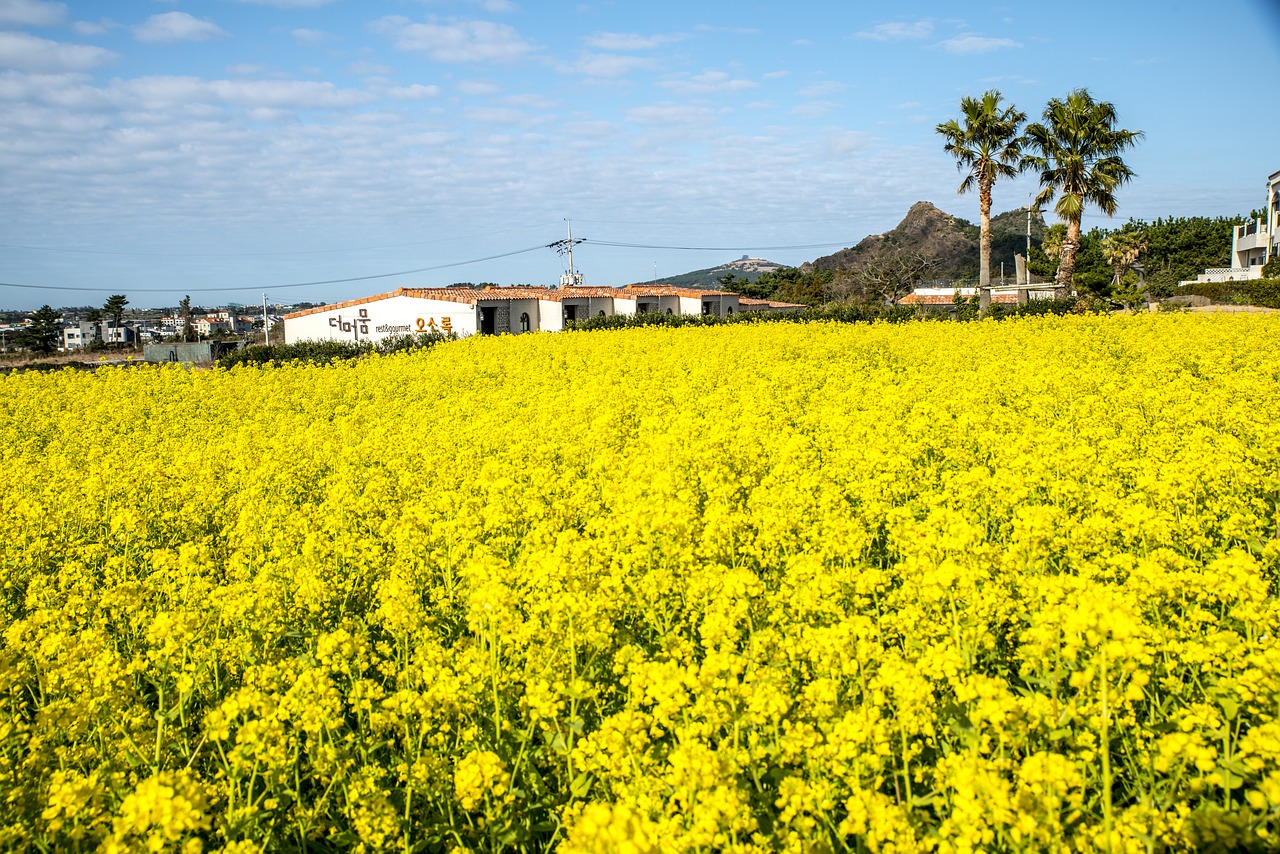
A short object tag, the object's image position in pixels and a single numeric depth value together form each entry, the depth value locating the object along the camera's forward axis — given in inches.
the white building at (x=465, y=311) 1871.3
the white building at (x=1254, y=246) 2817.4
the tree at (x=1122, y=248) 3034.0
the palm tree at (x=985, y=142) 1439.5
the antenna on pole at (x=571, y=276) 2679.6
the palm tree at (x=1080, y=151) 1396.4
